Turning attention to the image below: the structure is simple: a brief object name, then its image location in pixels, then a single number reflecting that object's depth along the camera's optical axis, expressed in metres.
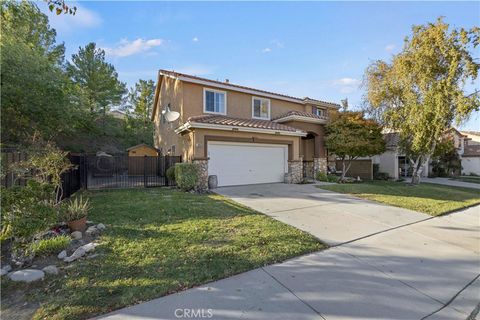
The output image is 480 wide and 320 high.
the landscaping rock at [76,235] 4.76
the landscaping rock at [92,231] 5.03
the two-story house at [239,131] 11.97
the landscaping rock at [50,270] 3.48
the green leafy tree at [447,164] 26.24
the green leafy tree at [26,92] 10.12
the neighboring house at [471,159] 28.48
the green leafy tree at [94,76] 26.16
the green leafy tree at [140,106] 34.12
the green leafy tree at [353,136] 15.04
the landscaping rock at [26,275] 3.29
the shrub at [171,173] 12.45
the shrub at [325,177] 15.78
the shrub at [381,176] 20.04
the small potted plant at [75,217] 5.09
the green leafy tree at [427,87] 12.79
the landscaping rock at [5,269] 3.46
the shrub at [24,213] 3.83
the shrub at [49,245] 3.89
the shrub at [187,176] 10.78
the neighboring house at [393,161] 18.31
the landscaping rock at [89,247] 4.18
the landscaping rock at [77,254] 3.87
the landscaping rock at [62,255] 3.94
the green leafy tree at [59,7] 3.39
